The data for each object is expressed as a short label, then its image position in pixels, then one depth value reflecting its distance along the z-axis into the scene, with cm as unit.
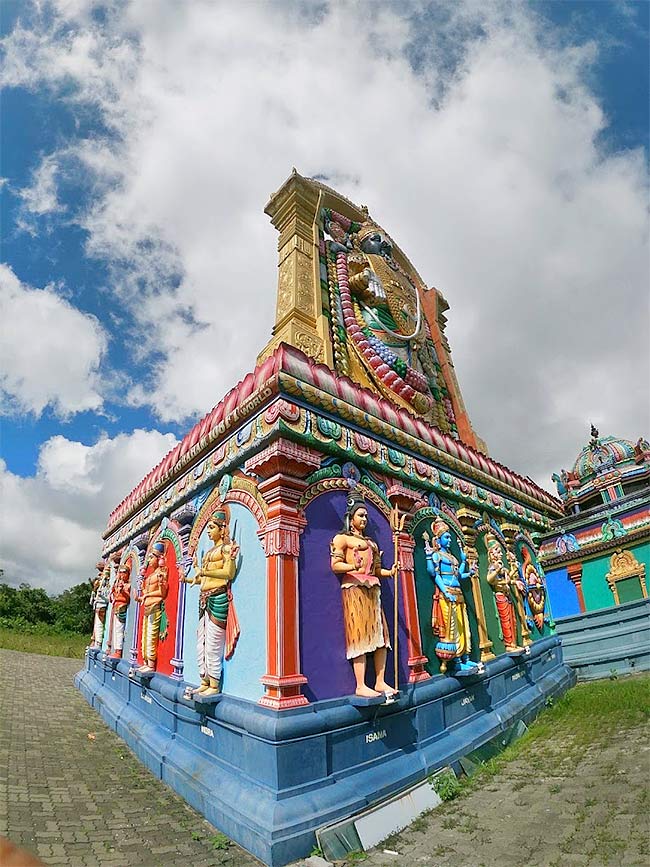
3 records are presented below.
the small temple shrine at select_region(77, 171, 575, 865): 450
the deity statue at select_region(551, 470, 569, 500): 1852
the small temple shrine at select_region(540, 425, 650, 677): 1001
